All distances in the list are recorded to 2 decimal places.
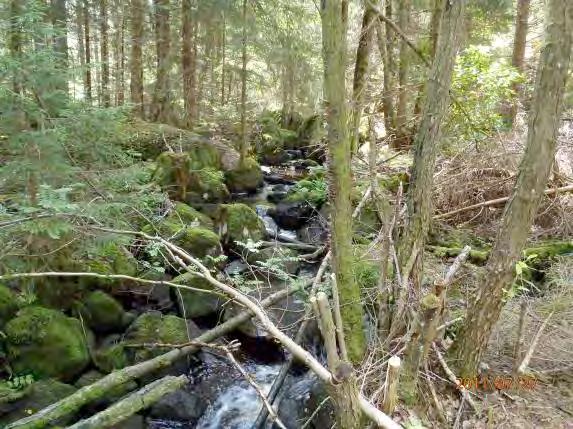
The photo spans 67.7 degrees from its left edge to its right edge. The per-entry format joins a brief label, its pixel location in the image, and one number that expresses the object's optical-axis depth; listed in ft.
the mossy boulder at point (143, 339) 16.93
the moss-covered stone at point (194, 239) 23.44
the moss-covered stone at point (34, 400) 13.97
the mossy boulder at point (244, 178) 41.63
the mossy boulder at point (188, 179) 33.35
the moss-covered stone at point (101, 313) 18.57
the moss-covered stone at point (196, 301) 20.66
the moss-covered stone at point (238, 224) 28.14
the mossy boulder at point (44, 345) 15.38
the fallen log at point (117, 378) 12.47
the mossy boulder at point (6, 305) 16.24
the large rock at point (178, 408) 16.14
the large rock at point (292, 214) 34.32
